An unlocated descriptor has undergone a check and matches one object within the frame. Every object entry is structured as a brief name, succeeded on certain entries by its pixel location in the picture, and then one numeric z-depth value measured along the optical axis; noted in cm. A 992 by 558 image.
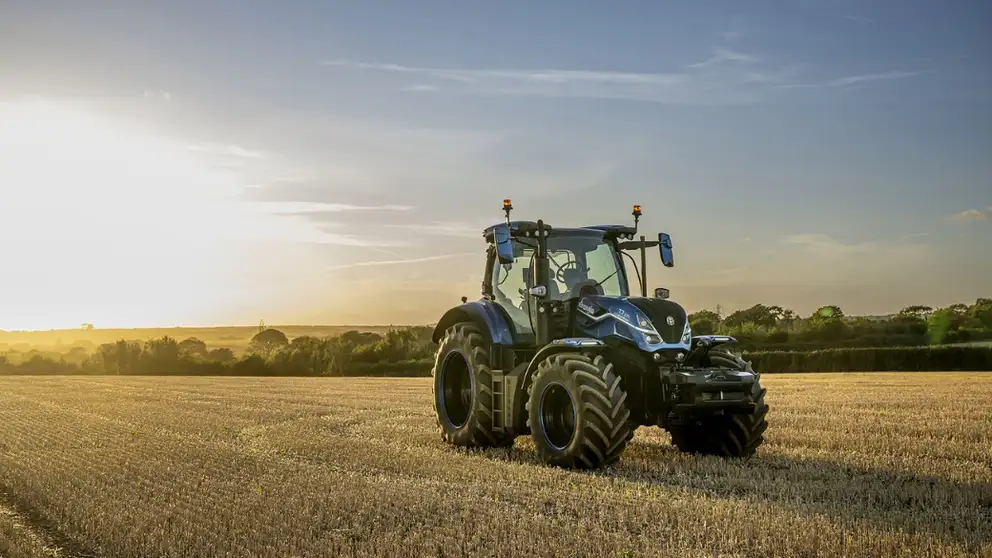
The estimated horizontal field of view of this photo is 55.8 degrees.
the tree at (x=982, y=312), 4375
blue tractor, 1031
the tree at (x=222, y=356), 5109
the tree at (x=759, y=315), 4575
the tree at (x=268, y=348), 5072
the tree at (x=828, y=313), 4569
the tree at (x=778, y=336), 4453
